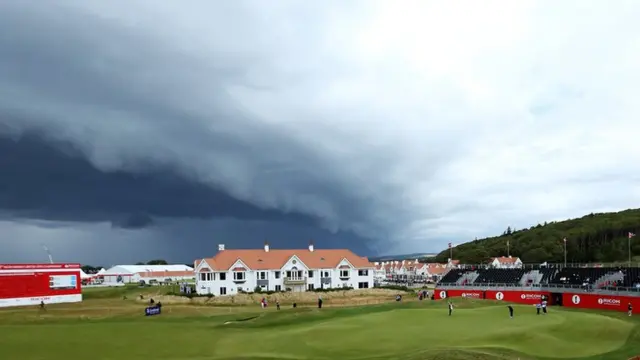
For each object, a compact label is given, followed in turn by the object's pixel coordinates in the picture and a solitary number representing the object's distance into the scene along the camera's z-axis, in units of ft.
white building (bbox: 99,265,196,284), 570.87
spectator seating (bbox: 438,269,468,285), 302.04
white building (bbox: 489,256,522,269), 553.64
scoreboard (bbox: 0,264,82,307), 246.06
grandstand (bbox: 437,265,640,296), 224.53
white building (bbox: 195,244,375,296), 313.94
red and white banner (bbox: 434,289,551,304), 251.19
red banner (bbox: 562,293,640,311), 205.77
